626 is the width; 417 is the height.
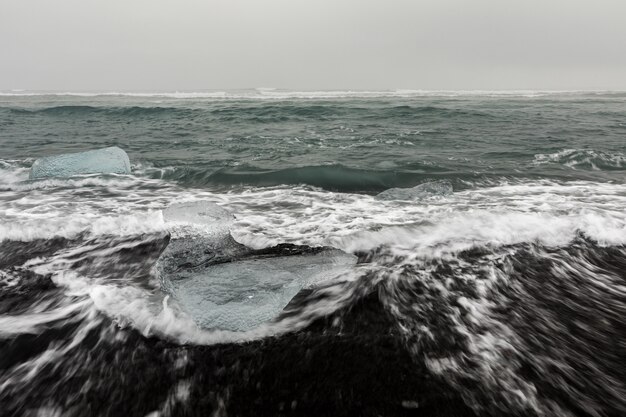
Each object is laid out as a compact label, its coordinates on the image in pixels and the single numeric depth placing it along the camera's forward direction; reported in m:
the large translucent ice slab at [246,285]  2.14
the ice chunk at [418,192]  4.66
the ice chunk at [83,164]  5.65
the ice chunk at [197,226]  3.09
